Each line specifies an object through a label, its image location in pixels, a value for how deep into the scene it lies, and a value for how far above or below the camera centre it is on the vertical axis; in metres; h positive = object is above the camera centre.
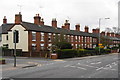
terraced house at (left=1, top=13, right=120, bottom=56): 41.94 +1.18
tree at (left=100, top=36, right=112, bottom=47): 73.56 -0.46
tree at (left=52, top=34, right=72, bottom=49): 41.59 -0.46
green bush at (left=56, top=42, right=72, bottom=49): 41.50 -1.08
